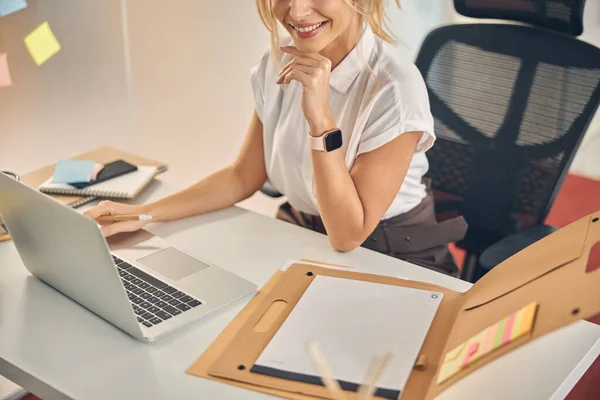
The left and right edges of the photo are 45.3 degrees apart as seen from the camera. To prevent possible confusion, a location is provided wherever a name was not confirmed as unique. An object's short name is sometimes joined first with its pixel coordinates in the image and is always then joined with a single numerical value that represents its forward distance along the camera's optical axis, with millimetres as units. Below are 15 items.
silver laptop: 1001
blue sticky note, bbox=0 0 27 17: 2166
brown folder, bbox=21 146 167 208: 1526
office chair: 1562
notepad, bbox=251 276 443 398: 967
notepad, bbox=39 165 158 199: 1533
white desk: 965
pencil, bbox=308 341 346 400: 738
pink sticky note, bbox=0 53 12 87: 2248
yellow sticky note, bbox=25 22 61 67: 2295
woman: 1338
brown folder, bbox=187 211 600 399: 905
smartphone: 1561
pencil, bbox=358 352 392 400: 789
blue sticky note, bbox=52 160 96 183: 1557
